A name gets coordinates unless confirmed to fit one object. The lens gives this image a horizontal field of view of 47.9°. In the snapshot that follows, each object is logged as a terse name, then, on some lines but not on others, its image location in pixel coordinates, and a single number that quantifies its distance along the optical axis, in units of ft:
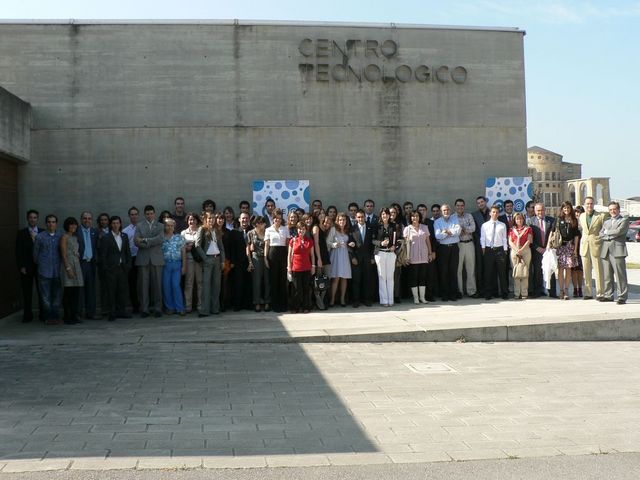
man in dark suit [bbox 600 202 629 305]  42.65
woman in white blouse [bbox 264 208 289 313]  43.80
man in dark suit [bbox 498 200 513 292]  48.28
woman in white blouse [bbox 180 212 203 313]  43.62
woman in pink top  46.26
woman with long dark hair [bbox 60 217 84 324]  40.88
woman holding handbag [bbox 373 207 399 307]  45.67
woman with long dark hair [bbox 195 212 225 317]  43.04
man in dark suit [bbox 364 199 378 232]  46.47
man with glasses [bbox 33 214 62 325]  40.83
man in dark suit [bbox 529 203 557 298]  47.57
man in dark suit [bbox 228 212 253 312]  44.45
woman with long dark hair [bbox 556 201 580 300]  46.14
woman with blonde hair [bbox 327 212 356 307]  45.24
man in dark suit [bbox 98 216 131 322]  42.39
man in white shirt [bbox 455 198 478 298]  47.78
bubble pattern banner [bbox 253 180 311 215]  50.55
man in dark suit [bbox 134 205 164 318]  42.83
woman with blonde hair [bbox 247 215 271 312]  44.34
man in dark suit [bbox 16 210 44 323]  41.81
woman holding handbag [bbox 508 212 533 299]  46.78
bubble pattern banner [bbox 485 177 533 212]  52.95
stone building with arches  416.26
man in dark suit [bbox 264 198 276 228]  47.95
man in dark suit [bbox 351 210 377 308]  45.80
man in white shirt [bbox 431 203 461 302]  47.32
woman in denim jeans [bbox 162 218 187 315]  43.29
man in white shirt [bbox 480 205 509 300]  47.11
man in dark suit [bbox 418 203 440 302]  47.78
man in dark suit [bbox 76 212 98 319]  42.80
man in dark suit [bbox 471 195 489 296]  48.34
